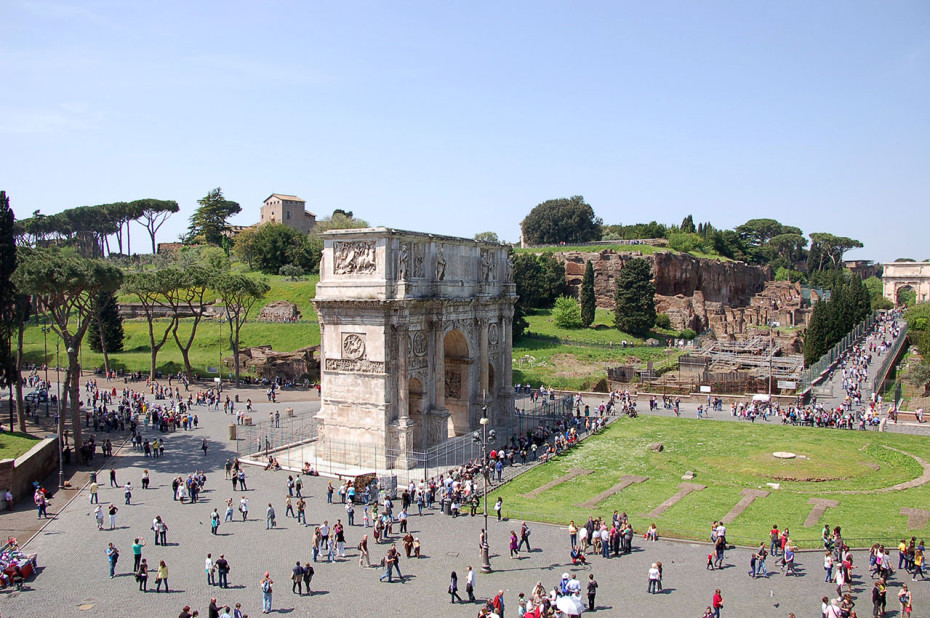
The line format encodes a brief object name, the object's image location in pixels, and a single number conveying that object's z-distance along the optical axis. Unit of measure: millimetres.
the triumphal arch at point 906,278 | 129000
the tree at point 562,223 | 114875
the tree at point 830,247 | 155625
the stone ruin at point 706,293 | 84625
